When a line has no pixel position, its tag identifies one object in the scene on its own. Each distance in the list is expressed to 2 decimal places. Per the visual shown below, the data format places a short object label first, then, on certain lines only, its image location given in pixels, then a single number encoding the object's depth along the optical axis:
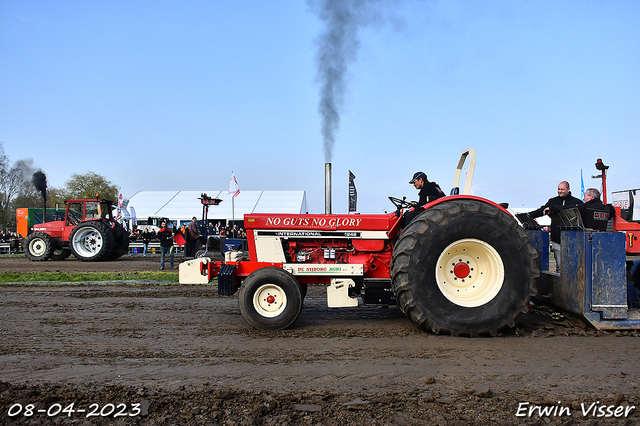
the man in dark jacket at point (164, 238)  13.06
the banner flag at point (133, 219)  23.55
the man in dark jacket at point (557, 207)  5.56
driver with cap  5.39
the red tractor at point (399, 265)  4.61
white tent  25.59
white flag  18.45
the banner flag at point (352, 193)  8.05
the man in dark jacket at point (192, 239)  14.40
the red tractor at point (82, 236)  15.25
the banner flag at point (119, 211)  21.55
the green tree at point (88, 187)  45.38
